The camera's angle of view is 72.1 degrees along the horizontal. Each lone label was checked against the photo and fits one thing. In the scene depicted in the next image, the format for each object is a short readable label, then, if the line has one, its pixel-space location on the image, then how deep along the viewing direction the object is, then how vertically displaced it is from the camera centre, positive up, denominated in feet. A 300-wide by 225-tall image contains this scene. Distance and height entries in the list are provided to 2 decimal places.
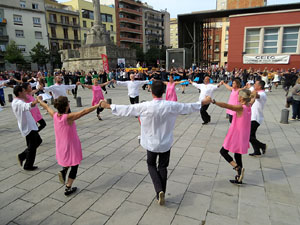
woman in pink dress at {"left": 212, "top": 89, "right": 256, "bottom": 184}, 12.01 -3.84
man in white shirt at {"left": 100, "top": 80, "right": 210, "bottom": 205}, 9.84 -2.62
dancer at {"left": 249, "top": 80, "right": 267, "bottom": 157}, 16.17 -3.91
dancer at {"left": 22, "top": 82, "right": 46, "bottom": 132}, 17.30 -3.71
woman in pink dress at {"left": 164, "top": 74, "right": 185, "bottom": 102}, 26.68 -3.17
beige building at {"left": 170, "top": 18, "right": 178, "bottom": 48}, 262.88 +42.76
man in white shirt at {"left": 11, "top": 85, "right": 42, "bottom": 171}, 14.34 -3.87
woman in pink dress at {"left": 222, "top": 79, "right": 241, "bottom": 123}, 20.61 -2.55
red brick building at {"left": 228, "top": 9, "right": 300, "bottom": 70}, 64.86 +8.20
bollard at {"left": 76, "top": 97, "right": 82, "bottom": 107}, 38.70 -5.84
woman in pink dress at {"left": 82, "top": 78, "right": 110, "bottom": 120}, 27.18 -3.06
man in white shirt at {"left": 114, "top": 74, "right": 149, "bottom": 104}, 28.70 -2.75
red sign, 83.10 +2.22
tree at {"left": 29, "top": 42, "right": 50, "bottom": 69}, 125.39 +9.03
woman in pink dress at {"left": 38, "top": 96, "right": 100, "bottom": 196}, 10.87 -3.54
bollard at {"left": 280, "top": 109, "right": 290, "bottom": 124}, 25.75 -6.46
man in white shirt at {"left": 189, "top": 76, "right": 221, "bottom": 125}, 24.37 -2.55
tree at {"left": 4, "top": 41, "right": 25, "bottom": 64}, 114.11 +8.92
